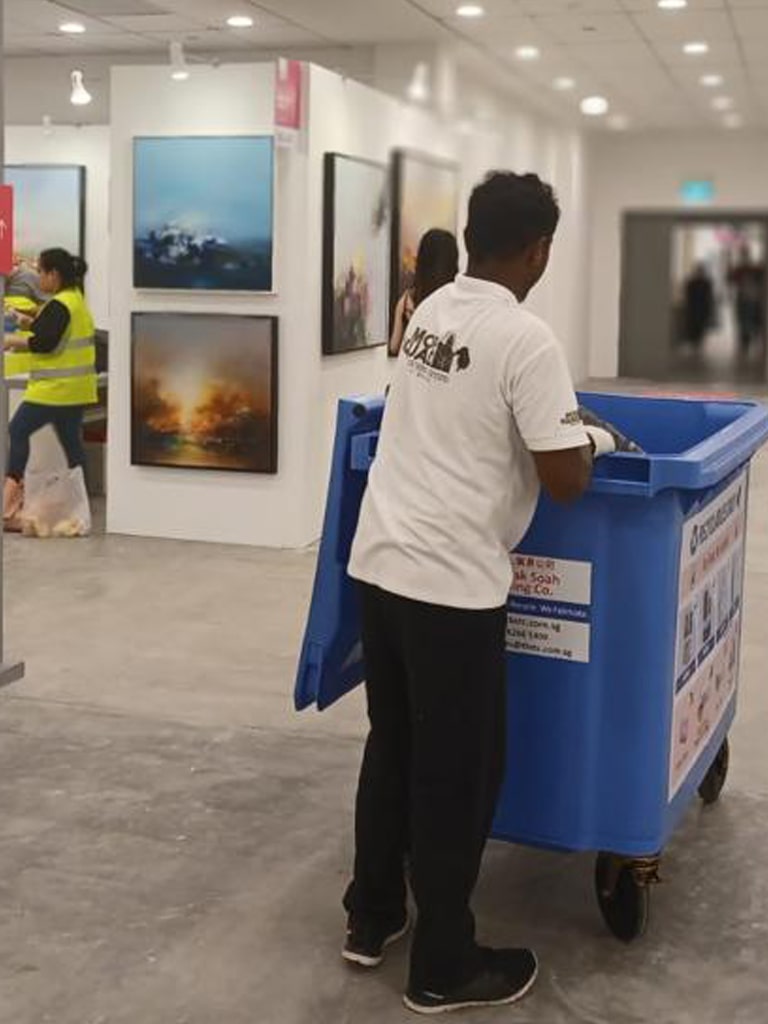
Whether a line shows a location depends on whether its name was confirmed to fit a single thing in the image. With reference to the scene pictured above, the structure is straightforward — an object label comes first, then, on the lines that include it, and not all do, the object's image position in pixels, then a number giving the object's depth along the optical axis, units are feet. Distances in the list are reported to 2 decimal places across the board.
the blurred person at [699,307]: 79.97
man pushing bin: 8.55
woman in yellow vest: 24.49
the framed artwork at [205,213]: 23.44
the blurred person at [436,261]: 17.46
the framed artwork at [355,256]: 24.32
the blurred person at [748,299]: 73.26
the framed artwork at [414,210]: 26.27
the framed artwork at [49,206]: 35.81
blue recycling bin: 9.41
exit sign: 57.67
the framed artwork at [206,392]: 23.82
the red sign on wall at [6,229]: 15.34
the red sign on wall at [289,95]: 22.76
